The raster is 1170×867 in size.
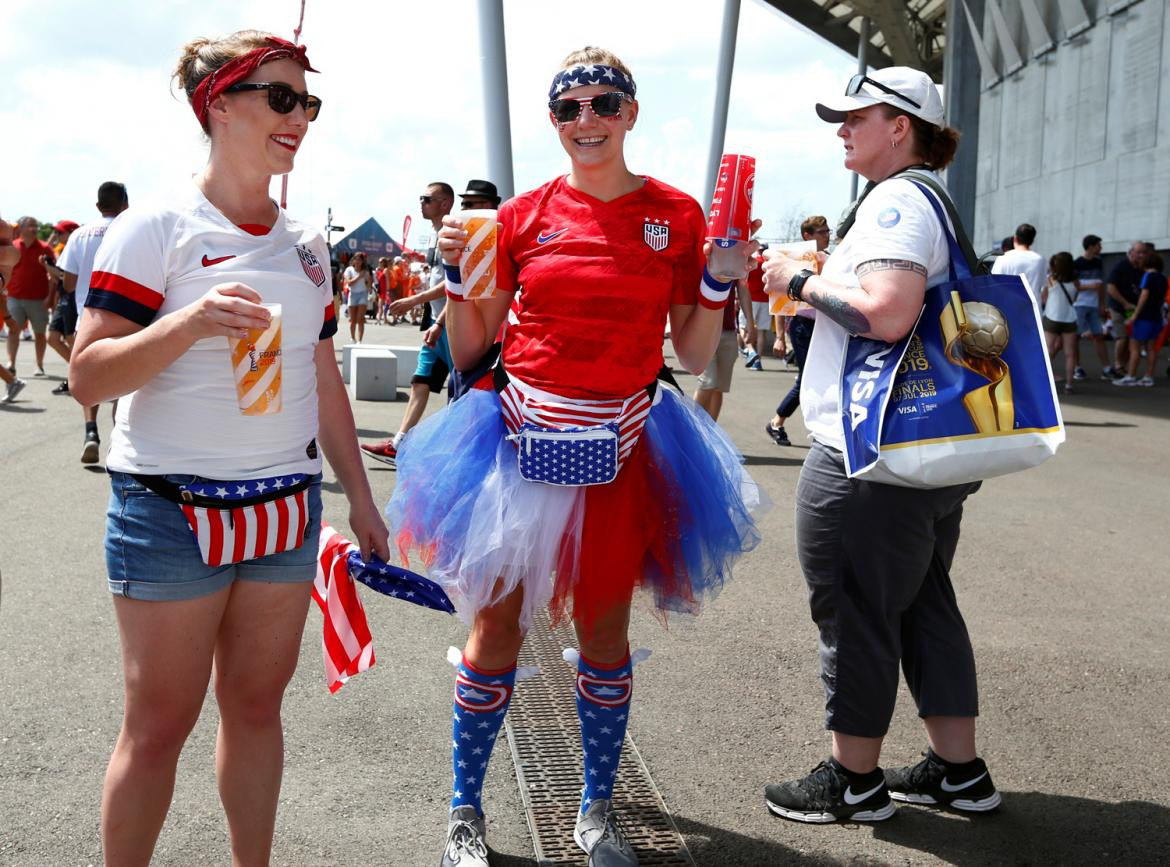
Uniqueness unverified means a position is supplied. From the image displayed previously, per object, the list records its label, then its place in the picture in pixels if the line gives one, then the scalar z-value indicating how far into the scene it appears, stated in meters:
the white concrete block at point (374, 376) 14.53
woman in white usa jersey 2.49
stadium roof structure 45.62
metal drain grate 3.47
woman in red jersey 3.25
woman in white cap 3.31
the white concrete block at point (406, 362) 16.94
